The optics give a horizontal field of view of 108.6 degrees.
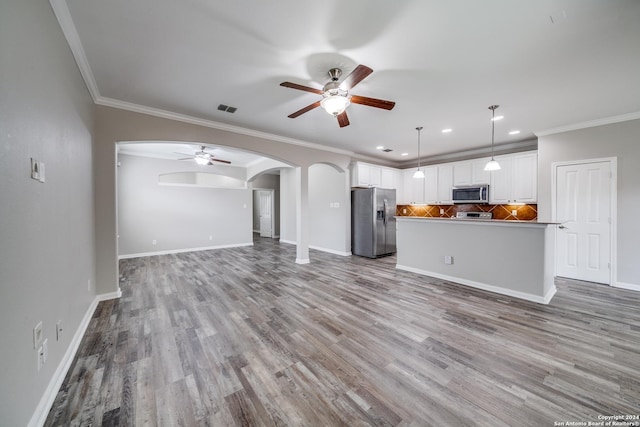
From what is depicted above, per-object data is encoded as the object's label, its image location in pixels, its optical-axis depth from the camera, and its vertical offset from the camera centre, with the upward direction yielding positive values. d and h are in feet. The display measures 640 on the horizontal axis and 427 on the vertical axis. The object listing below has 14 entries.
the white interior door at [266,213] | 31.78 -0.24
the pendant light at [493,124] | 11.67 +5.15
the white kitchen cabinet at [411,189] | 22.94 +2.16
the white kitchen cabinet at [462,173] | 19.83 +3.20
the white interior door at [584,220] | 12.85 -0.68
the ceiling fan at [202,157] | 17.41 +4.20
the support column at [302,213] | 17.79 -0.15
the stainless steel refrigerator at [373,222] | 19.48 -0.99
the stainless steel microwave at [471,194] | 18.71 +1.35
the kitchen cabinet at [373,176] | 20.67 +3.30
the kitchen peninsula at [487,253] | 10.54 -2.33
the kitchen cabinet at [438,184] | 20.98 +2.45
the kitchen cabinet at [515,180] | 16.81 +2.27
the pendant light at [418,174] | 15.71 +2.47
